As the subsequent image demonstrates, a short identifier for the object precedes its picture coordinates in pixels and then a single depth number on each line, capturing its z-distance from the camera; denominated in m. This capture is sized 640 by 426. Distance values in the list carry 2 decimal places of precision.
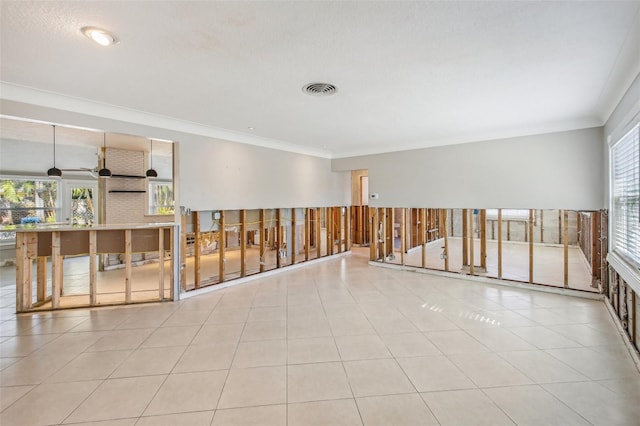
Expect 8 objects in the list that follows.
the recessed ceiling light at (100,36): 2.12
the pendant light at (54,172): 5.95
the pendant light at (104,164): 6.09
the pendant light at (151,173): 6.84
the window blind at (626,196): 2.86
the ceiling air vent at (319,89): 3.14
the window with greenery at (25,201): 7.22
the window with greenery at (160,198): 8.53
